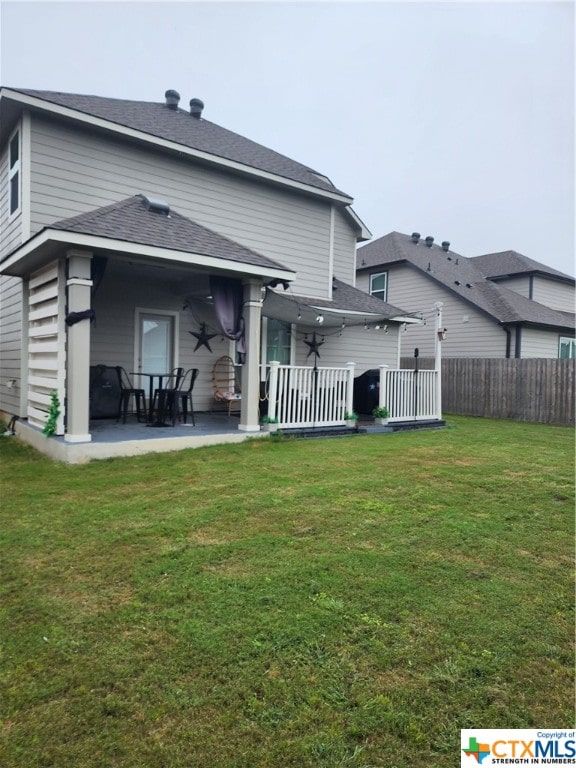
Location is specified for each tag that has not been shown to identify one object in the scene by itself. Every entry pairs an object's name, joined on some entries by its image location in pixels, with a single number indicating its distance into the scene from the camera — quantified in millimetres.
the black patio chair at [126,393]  8003
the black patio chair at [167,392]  7652
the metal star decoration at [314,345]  10320
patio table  7629
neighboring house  15729
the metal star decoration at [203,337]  9625
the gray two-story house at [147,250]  6309
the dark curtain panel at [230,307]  7531
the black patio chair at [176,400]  7776
